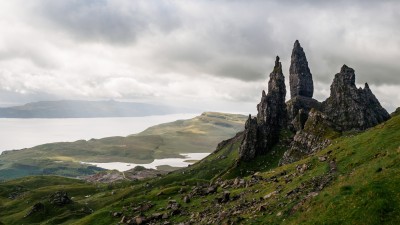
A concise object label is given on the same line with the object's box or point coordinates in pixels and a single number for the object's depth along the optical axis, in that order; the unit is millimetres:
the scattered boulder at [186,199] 71206
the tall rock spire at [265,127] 159375
